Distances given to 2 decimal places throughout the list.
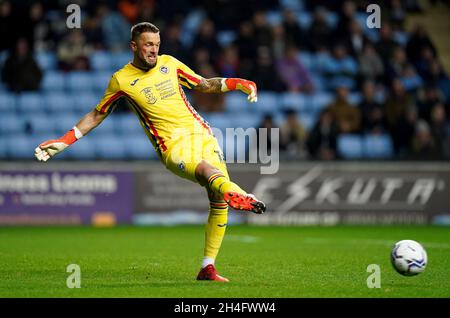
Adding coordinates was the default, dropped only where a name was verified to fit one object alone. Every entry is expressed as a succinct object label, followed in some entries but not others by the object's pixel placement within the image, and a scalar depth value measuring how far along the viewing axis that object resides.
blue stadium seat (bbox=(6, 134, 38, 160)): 19.11
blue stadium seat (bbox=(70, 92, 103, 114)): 20.16
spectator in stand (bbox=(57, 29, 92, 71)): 20.53
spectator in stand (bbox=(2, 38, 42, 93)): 19.64
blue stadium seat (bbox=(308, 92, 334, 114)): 21.03
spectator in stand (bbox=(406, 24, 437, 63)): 21.84
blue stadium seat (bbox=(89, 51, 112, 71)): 21.09
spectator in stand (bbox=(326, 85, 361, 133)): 19.73
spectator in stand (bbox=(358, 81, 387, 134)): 19.81
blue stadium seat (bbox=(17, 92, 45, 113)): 20.22
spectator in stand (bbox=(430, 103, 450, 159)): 19.14
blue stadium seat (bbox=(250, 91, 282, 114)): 20.68
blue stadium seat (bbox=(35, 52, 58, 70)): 21.08
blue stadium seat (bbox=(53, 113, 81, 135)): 19.44
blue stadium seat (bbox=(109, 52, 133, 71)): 21.11
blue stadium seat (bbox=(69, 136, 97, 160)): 19.19
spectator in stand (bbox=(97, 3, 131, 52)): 21.02
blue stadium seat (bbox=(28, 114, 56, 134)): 19.38
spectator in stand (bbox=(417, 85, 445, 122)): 20.18
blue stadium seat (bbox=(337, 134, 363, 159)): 20.05
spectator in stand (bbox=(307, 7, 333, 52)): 21.70
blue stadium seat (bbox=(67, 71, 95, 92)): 20.61
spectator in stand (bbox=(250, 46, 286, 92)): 20.39
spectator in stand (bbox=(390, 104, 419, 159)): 19.53
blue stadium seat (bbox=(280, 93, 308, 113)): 20.96
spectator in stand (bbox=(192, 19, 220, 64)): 20.52
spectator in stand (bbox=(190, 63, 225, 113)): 19.72
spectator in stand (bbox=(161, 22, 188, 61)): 20.11
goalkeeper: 8.84
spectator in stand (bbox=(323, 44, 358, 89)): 21.52
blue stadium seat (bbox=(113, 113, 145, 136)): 20.07
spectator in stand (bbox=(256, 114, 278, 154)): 18.27
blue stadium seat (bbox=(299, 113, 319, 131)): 20.17
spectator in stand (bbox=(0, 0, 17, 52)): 19.95
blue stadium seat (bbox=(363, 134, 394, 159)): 19.99
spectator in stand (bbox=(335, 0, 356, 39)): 21.80
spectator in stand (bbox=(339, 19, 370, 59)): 21.62
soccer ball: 8.66
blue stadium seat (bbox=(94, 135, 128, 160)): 19.41
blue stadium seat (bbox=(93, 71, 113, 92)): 20.67
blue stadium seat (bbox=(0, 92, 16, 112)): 20.05
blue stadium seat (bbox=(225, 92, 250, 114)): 20.97
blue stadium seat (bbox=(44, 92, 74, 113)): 20.23
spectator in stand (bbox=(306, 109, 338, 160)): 18.69
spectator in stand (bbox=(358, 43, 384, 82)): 21.08
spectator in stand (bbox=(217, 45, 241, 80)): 20.25
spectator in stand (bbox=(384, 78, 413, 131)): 20.00
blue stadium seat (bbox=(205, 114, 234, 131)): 19.75
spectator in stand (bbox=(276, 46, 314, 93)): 21.14
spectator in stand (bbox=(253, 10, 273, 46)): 20.95
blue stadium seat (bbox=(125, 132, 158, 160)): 19.33
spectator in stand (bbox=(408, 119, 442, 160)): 18.48
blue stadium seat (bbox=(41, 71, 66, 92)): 20.66
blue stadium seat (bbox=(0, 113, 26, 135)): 19.48
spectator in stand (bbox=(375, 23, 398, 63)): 21.50
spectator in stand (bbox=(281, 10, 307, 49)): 21.62
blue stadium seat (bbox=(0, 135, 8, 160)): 19.14
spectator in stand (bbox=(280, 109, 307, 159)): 18.72
